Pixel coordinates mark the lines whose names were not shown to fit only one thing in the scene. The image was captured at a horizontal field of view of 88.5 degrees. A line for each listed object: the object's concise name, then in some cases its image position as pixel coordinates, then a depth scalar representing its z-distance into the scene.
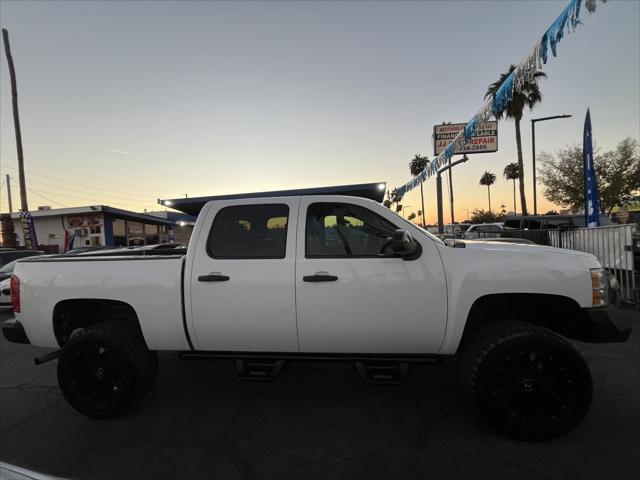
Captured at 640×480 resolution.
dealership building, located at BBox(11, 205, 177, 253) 24.28
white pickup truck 2.54
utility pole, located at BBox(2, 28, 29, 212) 17.34
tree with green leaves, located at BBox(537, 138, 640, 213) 22.12
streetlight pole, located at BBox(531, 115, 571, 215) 17.65
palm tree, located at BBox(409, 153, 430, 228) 79.28
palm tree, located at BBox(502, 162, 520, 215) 80.86
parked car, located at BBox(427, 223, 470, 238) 23.57
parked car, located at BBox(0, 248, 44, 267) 8.88
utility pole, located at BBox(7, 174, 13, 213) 45.50
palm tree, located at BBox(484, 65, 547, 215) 25.75
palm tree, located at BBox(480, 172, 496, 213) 95.56
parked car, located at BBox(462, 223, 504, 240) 16.14
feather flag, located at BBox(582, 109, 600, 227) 8.43
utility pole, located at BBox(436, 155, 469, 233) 8.92
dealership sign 11.38
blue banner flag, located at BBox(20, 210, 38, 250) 17.36
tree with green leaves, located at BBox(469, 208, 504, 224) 65.56
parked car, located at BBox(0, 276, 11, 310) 7.30
